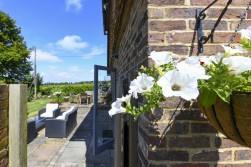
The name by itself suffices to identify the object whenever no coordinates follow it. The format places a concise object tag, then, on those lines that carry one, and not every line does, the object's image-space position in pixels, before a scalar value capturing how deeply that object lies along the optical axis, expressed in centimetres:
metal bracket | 100
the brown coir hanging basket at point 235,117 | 54
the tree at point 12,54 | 1864
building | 99
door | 297
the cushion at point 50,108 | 700
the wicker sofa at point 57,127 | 528
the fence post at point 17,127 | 109
